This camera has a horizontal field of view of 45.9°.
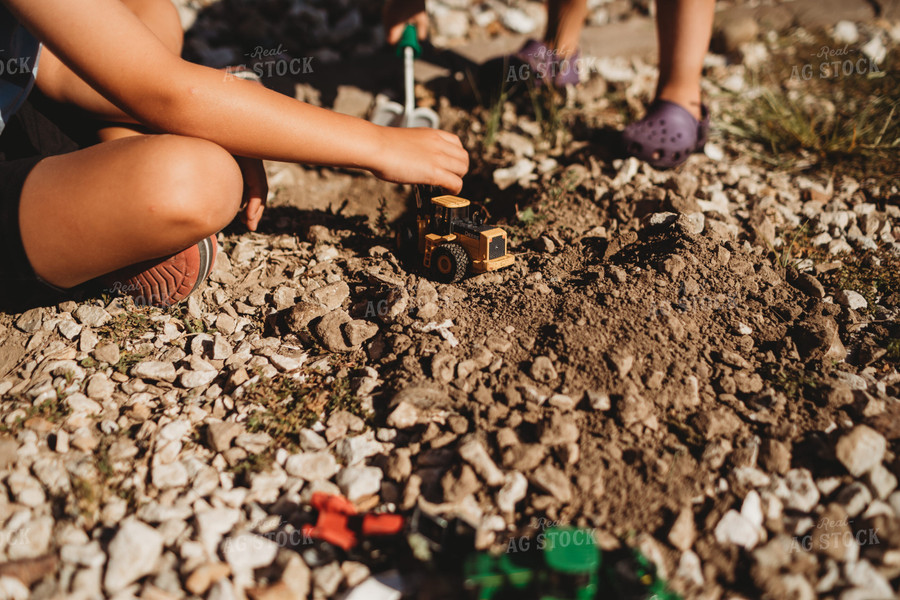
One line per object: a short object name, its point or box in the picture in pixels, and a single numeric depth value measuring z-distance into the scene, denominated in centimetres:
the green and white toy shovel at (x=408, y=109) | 116
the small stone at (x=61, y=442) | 84
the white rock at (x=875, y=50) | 139
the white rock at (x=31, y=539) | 78
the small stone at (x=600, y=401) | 84
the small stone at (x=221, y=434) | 84
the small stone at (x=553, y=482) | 80
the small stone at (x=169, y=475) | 82
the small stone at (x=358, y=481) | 82
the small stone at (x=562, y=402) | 85
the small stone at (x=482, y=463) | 81
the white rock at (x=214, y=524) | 79
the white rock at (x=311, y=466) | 83
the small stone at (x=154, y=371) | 90
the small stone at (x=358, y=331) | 92
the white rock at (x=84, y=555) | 77
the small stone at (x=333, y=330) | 92
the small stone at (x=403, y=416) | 85
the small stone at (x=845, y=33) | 150
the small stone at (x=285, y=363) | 91
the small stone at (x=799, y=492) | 80
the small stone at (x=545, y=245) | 101
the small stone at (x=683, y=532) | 78
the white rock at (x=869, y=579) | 75
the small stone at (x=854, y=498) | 79
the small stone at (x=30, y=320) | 95
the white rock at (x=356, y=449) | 84
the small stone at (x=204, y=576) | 76
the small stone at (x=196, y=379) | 90
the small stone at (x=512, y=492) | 80
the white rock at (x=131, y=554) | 76
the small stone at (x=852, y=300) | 95
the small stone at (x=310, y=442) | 85
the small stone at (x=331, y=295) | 96
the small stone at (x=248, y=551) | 78
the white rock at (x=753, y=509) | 79
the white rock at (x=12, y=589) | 75
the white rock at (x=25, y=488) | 81
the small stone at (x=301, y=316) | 94
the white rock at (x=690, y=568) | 77
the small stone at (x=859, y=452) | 80
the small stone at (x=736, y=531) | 78
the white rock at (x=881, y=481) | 79
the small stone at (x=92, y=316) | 95
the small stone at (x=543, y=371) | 86
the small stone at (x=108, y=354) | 91
